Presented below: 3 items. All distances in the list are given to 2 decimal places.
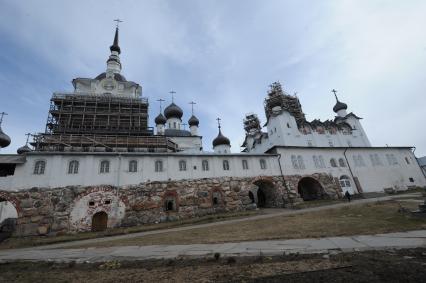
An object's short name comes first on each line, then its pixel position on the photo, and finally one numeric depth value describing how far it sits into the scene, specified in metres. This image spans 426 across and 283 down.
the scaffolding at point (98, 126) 26.72
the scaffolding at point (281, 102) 39.12
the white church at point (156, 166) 18.75
